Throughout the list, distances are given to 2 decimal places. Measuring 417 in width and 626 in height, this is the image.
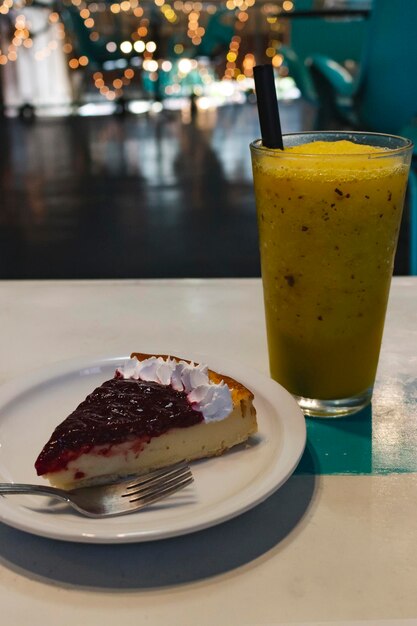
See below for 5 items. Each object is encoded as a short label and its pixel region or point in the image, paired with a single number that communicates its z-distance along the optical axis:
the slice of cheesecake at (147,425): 0.61
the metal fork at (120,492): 0.56
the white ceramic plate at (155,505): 0.52
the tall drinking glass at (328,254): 0.68
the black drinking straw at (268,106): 0.71
